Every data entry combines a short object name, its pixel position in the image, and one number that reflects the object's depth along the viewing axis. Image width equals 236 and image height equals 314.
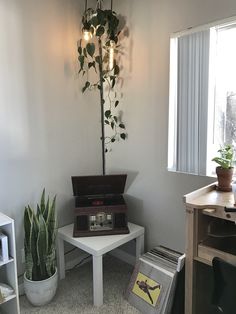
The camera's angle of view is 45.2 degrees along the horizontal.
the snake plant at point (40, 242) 2.00
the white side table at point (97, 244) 2.05
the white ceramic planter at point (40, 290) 2.04
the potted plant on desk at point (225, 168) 1.75
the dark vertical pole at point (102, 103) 2.44
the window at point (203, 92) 1.95
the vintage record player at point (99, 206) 2.26
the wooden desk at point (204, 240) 1.52
